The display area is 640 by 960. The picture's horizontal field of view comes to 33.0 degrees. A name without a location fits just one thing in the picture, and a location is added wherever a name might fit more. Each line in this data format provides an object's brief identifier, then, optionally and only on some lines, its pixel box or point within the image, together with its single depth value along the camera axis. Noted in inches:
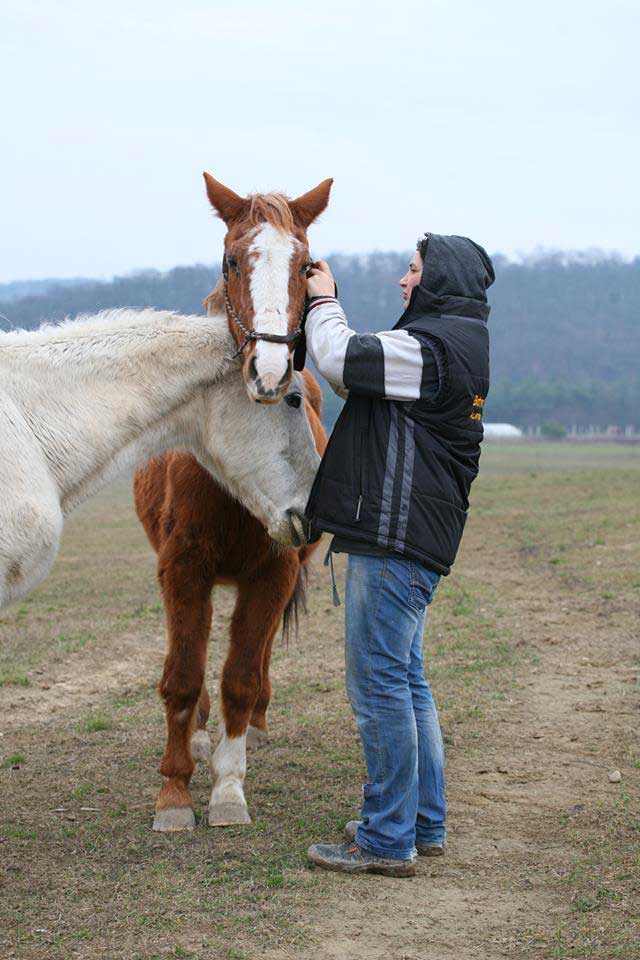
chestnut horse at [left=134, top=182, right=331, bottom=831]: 200.2
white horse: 163.3
